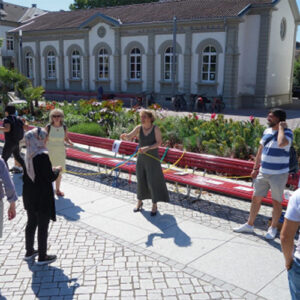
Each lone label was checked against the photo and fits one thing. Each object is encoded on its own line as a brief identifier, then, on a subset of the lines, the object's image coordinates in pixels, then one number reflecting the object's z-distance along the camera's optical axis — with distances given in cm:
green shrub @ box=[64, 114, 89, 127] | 1325
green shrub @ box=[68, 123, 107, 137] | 1175
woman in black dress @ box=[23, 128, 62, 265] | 436
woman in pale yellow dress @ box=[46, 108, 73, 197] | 719
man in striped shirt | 503
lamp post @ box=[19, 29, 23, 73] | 3307
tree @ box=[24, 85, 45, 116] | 1605
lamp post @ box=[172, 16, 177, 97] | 2431
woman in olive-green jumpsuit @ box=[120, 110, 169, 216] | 612
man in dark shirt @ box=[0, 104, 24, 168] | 809
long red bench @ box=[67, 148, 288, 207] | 620
